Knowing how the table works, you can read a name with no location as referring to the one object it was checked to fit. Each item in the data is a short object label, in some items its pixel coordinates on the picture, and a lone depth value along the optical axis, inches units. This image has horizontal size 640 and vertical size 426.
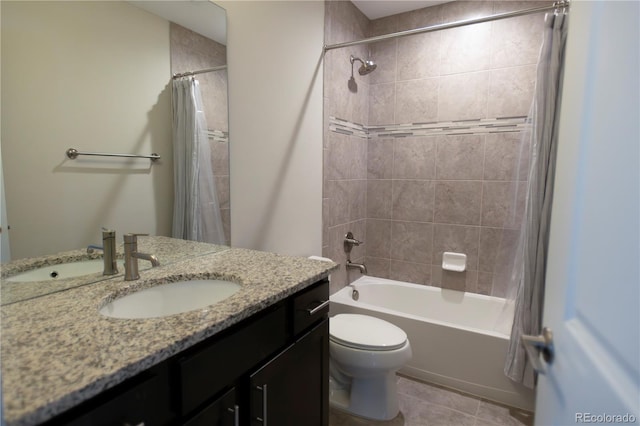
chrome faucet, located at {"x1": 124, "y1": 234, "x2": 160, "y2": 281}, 47.3
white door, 18.0
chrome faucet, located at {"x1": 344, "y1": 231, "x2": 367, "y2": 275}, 108.3
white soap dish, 105.8
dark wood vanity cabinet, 28.0
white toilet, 70.1
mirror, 38.9
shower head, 101.2
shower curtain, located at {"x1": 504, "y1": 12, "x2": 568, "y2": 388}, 70.9
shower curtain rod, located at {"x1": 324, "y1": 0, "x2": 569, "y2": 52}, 69.1
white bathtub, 80.1
